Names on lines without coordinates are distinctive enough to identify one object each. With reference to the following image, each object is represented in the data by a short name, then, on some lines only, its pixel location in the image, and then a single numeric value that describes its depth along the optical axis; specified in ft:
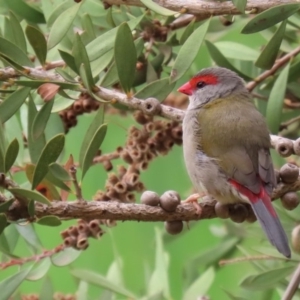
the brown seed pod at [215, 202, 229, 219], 15.16
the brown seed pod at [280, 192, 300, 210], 14.49
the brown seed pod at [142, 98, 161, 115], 15.15
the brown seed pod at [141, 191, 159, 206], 13.84
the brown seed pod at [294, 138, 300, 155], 14.10
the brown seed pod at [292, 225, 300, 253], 16.17
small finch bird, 16.01
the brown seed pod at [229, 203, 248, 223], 15.81
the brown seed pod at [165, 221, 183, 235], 14.30
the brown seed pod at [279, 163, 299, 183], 14.34
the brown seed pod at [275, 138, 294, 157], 14.38
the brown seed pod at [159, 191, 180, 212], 13.76
